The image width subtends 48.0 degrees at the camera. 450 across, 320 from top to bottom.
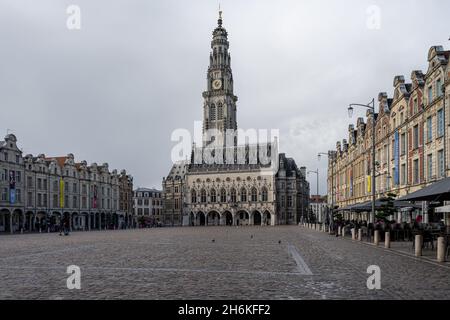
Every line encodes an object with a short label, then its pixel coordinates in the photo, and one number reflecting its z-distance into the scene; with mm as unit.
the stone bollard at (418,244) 20520
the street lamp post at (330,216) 48388
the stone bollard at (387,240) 25847
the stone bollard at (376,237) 28203
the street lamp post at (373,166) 30891
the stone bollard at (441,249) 18031
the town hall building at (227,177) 120688
